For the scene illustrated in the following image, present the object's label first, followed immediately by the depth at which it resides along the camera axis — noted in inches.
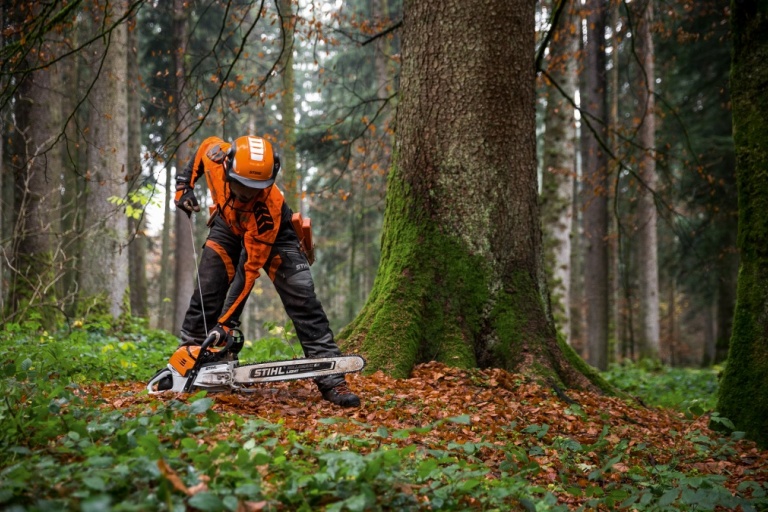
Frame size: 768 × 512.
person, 189.8
